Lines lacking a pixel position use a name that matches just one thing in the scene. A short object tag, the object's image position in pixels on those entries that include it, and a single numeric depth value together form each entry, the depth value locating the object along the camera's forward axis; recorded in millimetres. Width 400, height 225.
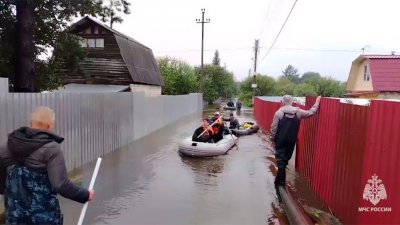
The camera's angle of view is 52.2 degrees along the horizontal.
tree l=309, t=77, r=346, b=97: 60862
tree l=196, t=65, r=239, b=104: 63606
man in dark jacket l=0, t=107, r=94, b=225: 3383
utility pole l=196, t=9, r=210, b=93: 49969
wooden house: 26344
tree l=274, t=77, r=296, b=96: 67250
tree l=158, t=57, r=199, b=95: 46816
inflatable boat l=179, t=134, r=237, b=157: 12605
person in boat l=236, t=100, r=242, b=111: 38688
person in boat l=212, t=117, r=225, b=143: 14109
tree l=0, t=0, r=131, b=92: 13242
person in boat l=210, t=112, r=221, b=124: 15774
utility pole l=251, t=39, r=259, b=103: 57734
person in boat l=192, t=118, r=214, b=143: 13648
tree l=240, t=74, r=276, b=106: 65438
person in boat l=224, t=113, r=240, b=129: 19597
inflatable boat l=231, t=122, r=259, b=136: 18791
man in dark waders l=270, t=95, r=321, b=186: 7953
